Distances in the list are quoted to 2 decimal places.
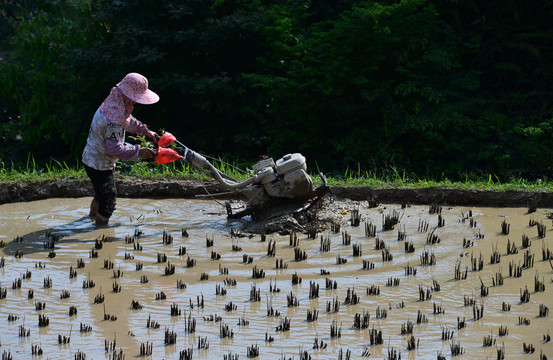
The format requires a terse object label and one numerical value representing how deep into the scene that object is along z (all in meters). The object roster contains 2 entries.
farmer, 17.44
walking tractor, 17.53
